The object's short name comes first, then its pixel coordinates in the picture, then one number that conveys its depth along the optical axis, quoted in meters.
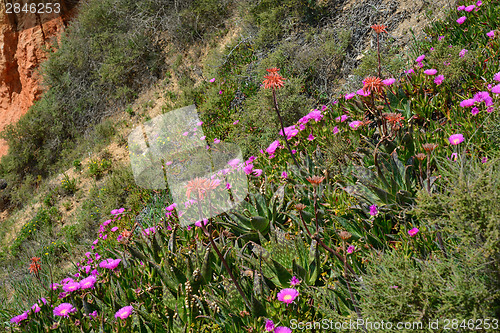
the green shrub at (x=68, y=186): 9.20
